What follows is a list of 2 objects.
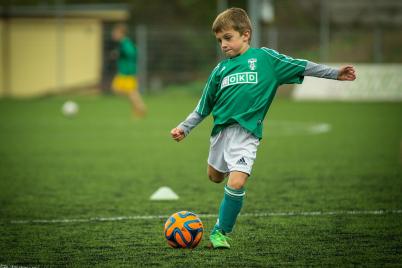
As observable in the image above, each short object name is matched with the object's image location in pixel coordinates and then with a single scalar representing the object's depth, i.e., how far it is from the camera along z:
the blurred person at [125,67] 40.72
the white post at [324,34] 59.56
